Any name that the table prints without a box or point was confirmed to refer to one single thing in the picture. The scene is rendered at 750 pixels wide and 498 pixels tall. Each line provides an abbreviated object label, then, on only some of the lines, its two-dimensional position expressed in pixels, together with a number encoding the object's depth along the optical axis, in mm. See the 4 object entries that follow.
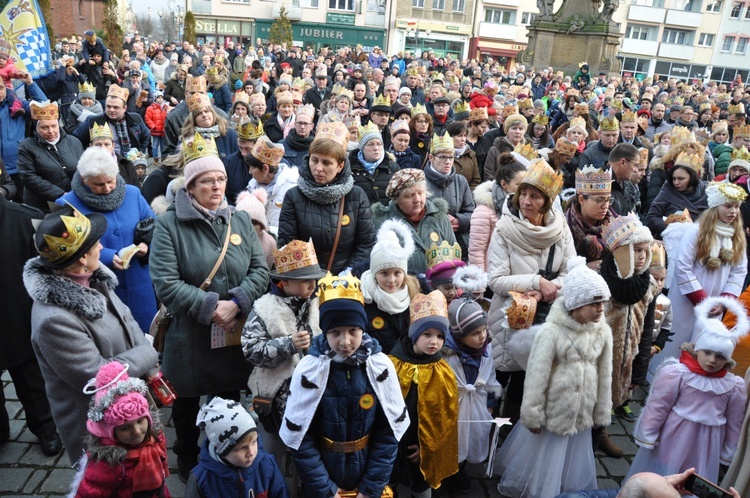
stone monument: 26297
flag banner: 9258
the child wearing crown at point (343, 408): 3150
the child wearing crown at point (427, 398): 3635
